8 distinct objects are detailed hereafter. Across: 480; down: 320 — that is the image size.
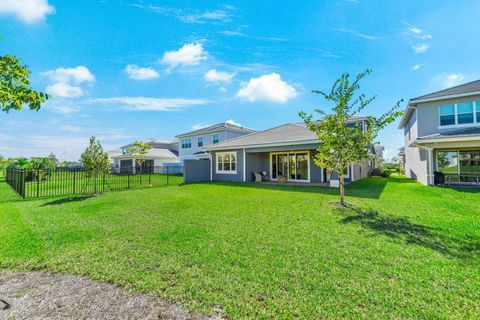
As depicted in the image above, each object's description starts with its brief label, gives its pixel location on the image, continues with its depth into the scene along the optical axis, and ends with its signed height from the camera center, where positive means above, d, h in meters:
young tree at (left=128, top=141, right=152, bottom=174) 31.36 +2.02
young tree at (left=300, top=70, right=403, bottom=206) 8.48 +1.28
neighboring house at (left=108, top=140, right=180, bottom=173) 37.75 +1.40
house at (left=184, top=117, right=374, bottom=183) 15.74 +0.31
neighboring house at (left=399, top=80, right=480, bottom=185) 13.42 +1.99
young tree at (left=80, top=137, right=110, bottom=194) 12.92 +0.41
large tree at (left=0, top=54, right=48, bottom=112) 2.64 +0.95
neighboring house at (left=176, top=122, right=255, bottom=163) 30.77 +4.14
